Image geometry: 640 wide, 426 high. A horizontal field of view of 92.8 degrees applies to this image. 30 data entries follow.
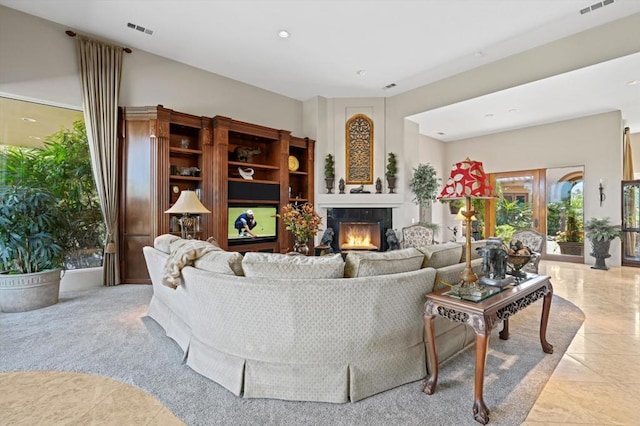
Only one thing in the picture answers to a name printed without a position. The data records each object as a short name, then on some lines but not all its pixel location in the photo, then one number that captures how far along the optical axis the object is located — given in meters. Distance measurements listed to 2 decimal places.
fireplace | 6.65
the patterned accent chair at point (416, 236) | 5.98
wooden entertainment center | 4.66
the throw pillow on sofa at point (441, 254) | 2.33
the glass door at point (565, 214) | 6.95
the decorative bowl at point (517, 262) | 2.47
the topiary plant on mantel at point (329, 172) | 6.73
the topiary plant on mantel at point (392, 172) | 6.61
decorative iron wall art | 6.84
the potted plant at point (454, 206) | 8.51
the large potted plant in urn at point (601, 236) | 6.08
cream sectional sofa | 1.85
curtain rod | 4.25
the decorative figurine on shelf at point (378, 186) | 6.66
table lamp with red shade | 2.03
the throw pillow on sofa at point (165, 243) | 2.94
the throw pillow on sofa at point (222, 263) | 2.04
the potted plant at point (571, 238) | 6.99
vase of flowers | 4.12
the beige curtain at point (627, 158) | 6.86
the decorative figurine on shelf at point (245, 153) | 5.82
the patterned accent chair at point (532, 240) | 4.40
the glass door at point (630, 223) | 6.35
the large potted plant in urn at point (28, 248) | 3.38
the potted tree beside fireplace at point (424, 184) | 6.61
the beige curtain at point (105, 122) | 4.36
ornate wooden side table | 1.73
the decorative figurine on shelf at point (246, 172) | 5.78
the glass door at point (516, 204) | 7.55
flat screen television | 5.59
